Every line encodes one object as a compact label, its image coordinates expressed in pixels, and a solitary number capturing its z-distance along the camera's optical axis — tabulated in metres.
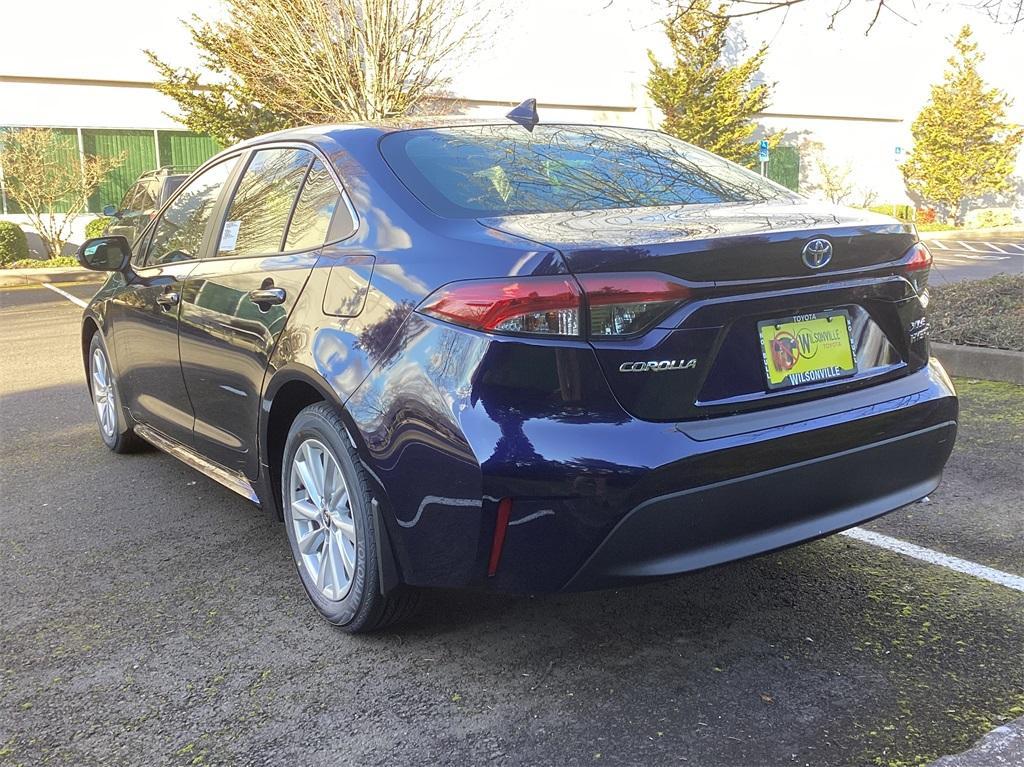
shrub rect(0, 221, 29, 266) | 17.94
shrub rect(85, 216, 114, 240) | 19.00
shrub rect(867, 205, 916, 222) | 27.38
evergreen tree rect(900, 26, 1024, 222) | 29.05
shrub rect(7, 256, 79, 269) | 17.80
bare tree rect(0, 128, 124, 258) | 18.47
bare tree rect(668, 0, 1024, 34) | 7.02
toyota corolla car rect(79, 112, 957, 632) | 2.39
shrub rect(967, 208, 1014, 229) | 30.94
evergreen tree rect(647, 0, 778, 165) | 25.28
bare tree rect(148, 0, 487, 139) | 16.41
